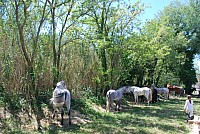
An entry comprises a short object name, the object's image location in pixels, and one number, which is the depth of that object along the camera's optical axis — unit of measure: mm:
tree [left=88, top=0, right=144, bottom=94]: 11895
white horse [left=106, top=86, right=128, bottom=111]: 10312
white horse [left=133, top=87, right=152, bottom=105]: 13620
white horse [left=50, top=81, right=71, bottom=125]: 7324
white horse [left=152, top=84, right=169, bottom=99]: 18338
